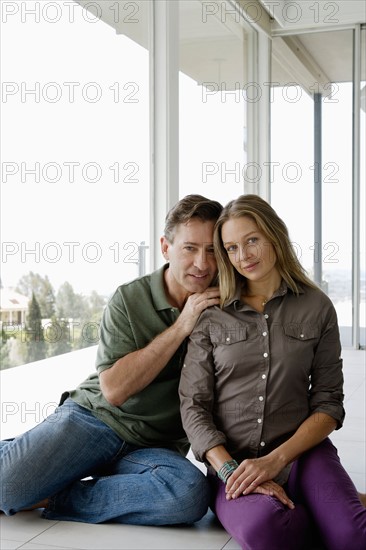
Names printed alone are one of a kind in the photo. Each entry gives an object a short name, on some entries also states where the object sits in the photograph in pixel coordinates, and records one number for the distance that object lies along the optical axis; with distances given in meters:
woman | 2.06
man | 2.24
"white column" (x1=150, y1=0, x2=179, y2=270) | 4.22
